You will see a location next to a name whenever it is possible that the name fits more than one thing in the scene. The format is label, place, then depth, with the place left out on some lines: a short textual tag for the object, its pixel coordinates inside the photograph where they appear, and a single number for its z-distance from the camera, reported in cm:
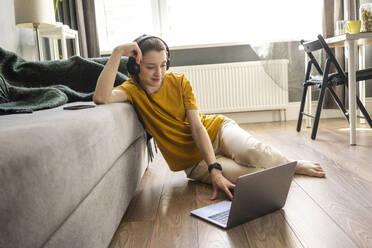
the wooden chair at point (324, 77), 232
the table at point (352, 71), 220
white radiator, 345
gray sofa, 49
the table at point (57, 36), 263
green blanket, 169
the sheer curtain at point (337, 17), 324
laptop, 104
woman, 139
